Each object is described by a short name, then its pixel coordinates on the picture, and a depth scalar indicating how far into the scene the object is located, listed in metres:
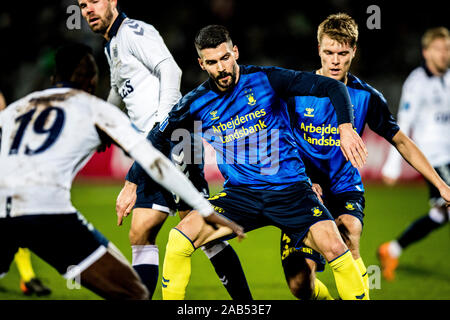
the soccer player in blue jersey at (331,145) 8.14
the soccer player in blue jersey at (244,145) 7.27
